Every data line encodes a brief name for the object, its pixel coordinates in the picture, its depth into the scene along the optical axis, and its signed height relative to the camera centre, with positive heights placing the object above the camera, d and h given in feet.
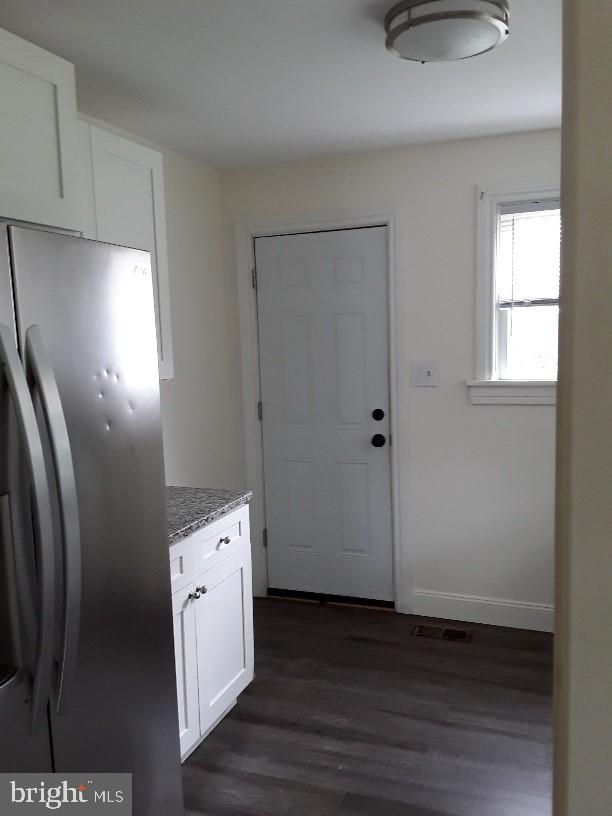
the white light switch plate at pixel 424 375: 11.33 -0.59
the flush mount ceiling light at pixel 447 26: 6.06 +2.88
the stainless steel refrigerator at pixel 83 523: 4.20 -1.23
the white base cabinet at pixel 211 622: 7.47 -3.35
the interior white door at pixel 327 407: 11.71 -1.16
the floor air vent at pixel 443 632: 10.95 -4.84
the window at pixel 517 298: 10.64 +0.63
